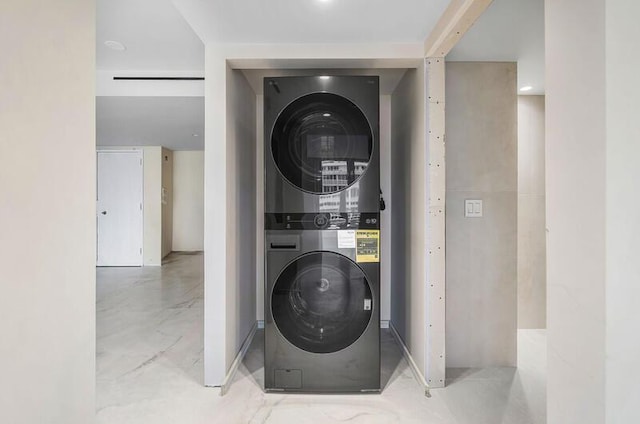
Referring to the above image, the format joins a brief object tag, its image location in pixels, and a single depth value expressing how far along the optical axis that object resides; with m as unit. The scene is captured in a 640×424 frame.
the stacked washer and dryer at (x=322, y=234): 1.92
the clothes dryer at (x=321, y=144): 1.92
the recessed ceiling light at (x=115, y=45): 2.33
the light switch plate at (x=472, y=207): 2.29
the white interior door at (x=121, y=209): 5.99
